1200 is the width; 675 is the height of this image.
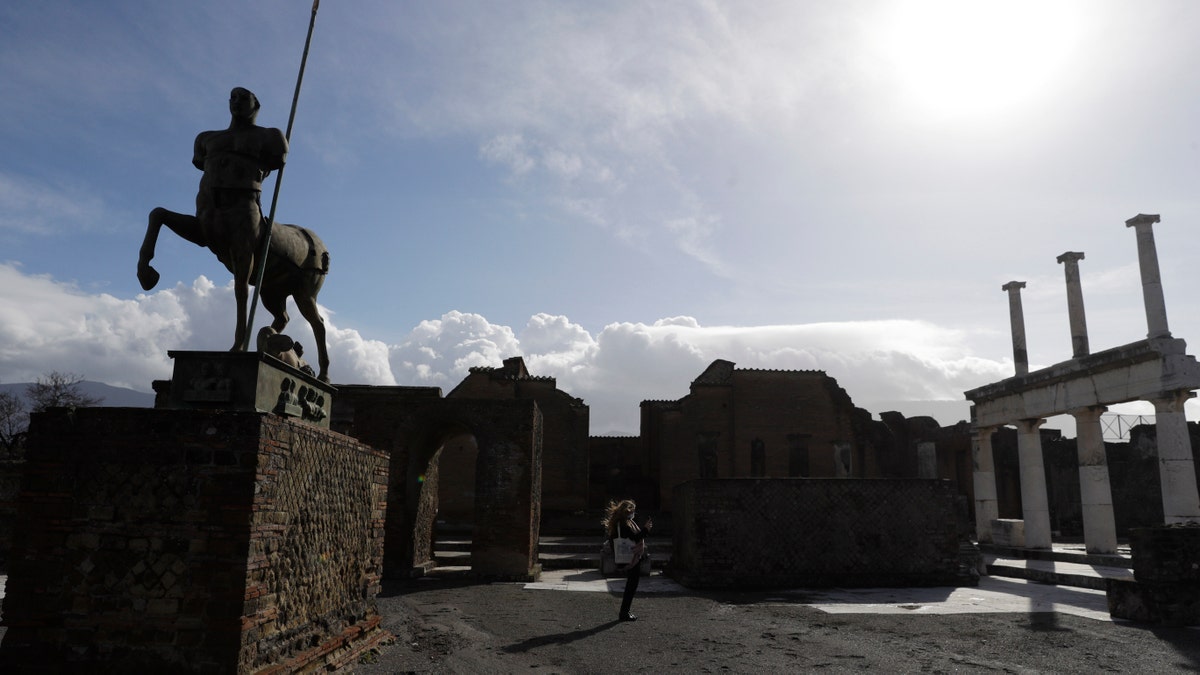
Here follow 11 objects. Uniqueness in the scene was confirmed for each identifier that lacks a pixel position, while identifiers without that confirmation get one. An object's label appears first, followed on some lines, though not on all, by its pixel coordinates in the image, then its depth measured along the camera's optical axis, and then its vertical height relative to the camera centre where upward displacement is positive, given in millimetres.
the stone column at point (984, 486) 22719 -327
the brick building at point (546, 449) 28453 +845
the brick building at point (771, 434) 30094 +1639
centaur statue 5934 +2165
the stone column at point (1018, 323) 22297 +4723
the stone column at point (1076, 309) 19734 +4543
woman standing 9750 -888
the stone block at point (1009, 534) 21375 -1697
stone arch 14969 +17
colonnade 16125 +1876
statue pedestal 5211 +605
